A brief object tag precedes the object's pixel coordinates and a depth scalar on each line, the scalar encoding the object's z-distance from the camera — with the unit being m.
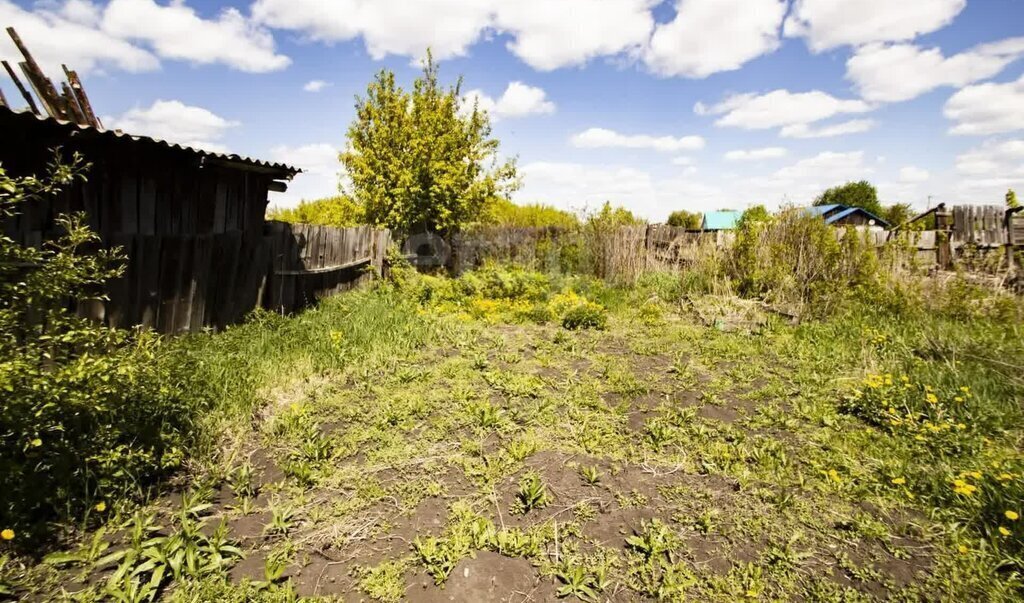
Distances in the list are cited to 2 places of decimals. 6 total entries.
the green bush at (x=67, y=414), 2.31
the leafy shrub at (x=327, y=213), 13.12
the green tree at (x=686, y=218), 35.91
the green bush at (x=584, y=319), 7.35
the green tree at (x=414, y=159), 11.57
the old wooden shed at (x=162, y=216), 3.90
